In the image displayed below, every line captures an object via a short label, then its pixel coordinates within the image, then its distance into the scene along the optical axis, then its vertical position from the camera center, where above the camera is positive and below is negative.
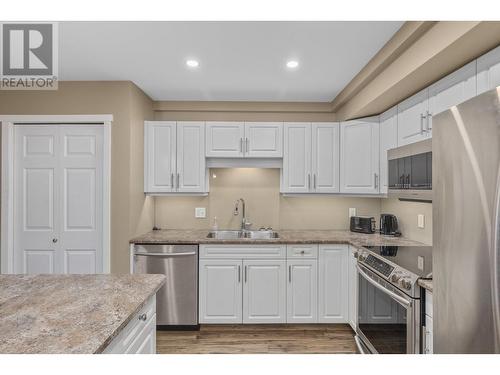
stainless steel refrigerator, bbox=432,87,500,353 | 0.96 -0.13
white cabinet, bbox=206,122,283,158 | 3.39 +0.55
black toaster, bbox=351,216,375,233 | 3.33 -0.39
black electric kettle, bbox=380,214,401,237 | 3.19 -0.38
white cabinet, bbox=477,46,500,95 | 1.61 +0.65
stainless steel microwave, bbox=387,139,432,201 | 2.01 +0.14
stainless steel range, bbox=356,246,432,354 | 1.75 -0.71
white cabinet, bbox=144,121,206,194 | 3.34 +0.35
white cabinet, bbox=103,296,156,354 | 1.20 -0.66
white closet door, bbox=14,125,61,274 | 3.00 -0.10
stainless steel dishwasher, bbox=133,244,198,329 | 2.99 -0.87
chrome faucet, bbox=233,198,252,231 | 3.62 -0.30
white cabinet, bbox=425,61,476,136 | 1.80 +0.64
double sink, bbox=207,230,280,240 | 3.56 -0.53
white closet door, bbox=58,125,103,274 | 3.01 -0.11
